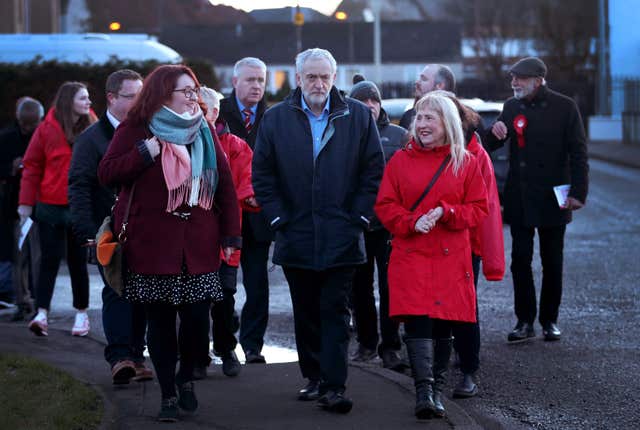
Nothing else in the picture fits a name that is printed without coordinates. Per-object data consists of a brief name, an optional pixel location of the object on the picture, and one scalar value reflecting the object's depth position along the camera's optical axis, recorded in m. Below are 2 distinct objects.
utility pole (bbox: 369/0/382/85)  57.88
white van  24.00
